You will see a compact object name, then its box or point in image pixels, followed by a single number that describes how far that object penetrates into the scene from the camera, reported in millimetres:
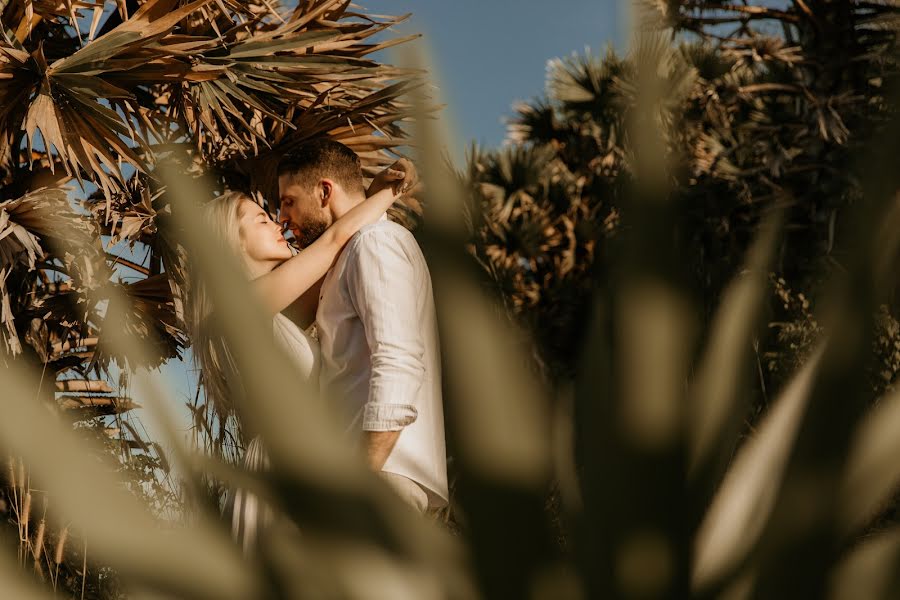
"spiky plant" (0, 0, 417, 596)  3645
